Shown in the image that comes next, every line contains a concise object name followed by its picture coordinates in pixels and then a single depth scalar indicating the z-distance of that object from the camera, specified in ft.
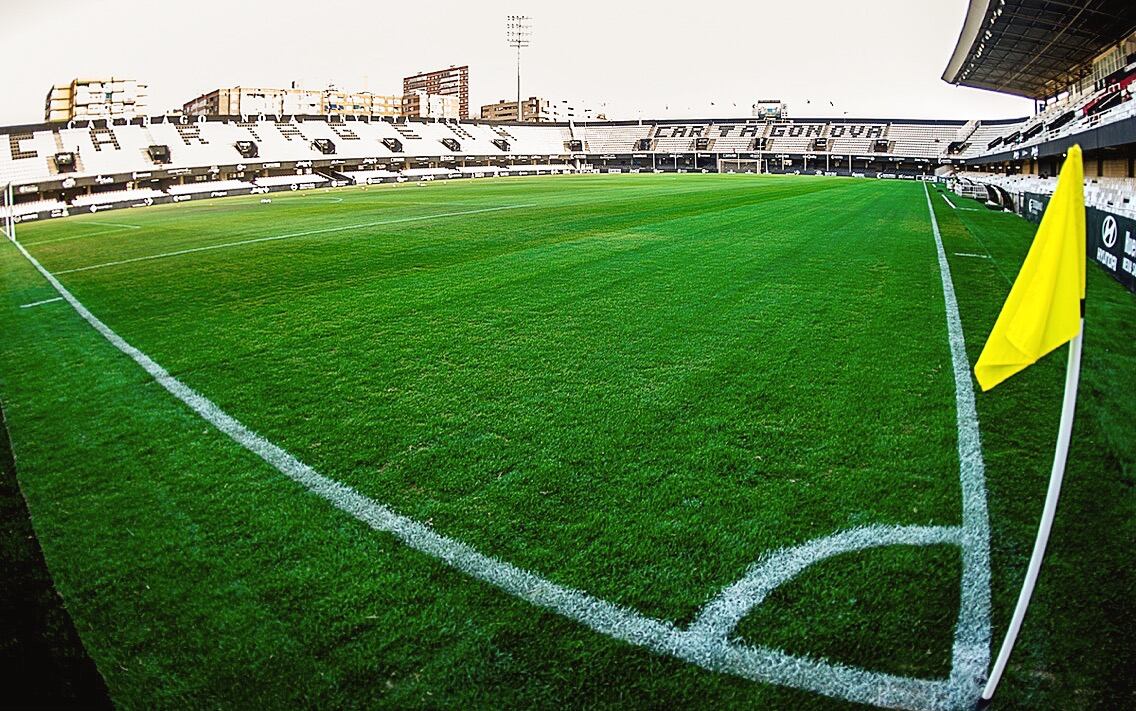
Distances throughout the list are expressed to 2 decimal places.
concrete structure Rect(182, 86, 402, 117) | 386.11
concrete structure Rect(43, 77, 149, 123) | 376.07
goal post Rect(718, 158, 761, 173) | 324.19
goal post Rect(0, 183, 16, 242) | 72.14
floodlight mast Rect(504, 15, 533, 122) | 327.88
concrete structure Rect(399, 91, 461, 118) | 470.39
